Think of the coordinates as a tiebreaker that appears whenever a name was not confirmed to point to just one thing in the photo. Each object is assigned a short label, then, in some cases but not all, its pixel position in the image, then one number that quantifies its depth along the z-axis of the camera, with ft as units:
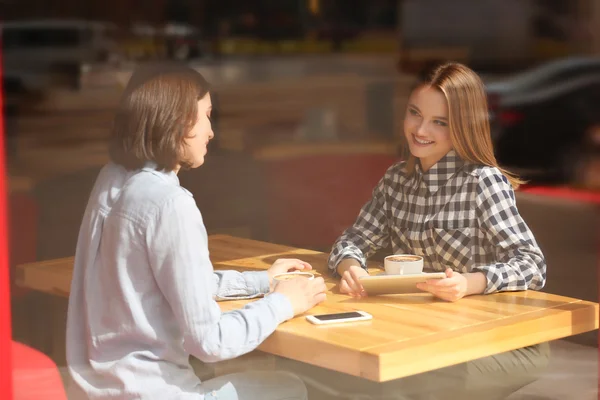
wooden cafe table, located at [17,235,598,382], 10.54
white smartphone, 11.42
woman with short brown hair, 10.66
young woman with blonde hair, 13.86
